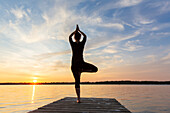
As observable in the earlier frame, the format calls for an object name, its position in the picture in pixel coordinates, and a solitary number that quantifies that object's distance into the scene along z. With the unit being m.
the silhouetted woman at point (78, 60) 6.32
